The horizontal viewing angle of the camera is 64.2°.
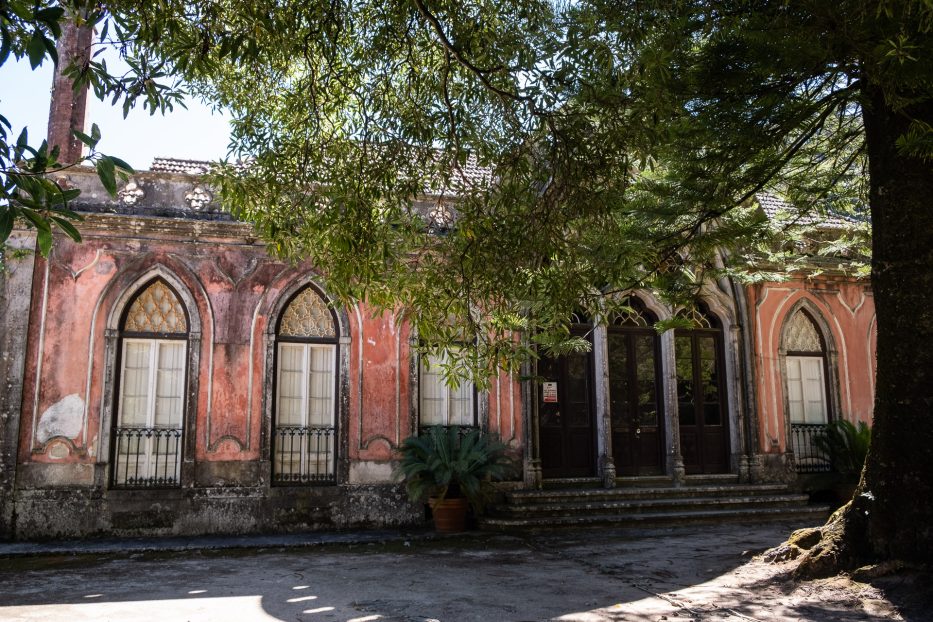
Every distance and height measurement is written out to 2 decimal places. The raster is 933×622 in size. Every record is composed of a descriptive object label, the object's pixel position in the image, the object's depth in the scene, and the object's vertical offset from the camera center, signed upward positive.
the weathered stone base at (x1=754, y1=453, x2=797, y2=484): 12.05 -0.77
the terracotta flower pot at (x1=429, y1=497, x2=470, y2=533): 9.80 -1.17
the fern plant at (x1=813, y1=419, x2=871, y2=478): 11.78 -0.38
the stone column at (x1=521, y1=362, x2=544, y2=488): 10.93 -0.16
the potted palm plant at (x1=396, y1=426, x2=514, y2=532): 9.64 -0.59
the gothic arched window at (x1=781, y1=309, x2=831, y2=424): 12.80 +0.88
